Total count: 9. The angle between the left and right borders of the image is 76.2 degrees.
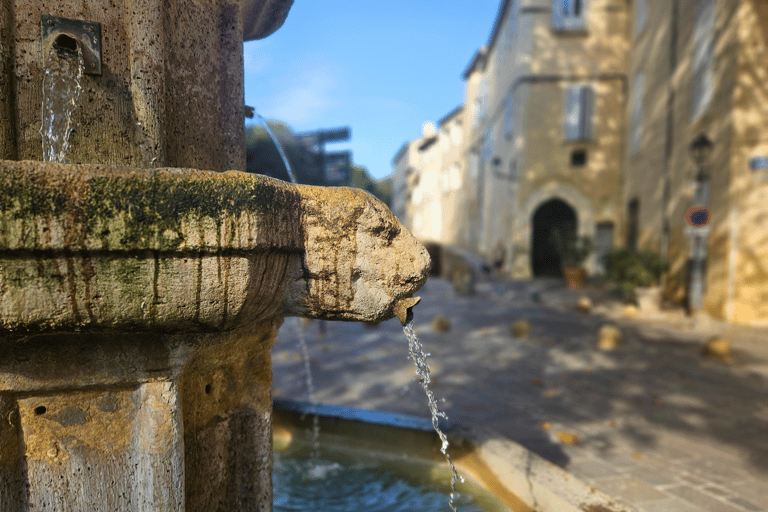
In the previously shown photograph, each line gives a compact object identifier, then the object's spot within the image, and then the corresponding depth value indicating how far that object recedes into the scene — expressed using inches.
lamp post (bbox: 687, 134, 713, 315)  317.7
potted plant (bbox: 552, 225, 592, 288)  479.8
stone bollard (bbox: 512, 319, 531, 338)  268.5
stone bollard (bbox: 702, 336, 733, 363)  221.2
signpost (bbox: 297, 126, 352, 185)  443.8
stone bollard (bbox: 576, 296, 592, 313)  374.9
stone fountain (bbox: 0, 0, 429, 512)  38.0
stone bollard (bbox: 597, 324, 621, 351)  243.1
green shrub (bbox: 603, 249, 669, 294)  369.1
